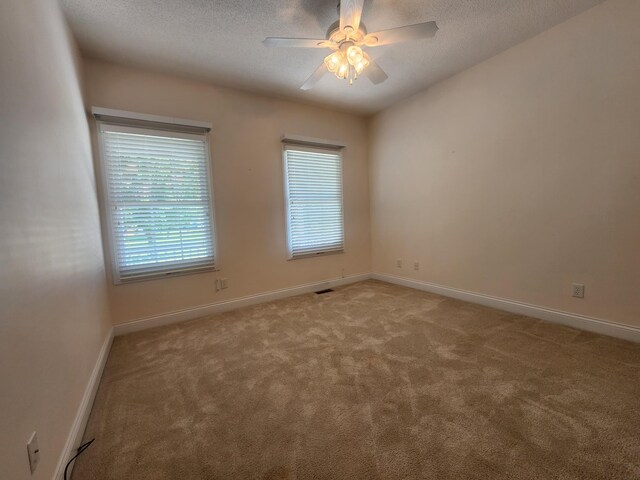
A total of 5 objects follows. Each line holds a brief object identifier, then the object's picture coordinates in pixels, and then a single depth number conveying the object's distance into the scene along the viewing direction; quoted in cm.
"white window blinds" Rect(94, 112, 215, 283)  260
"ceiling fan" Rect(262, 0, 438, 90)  177
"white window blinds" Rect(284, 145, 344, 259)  366
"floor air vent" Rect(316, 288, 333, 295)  380
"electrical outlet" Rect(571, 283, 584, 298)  238
